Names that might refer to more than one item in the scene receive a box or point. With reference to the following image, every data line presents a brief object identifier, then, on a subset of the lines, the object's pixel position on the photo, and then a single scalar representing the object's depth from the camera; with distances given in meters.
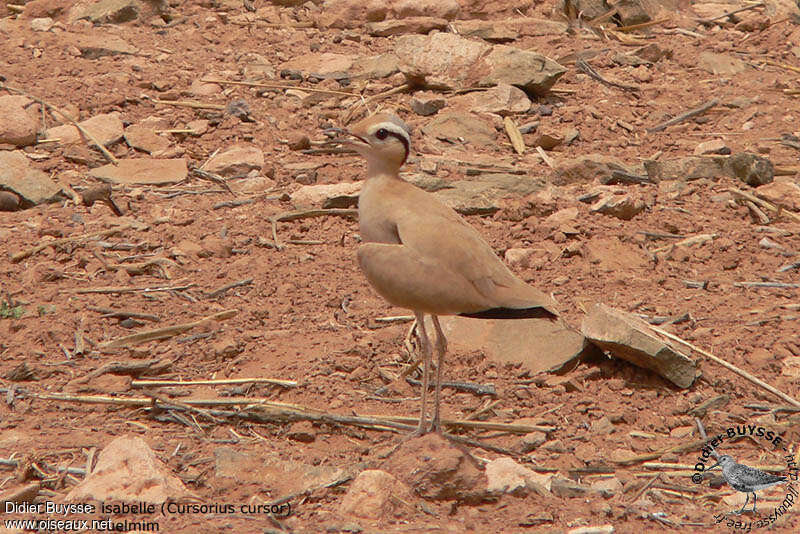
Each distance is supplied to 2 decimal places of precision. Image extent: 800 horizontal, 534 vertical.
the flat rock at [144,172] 15.23
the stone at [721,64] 19.48
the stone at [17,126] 15.78
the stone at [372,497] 8.02
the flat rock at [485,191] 14.28
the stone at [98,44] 18.58
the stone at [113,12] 19.59
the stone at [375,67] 18.33
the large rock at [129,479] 8.05
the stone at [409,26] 19.83
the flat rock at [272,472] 8.55
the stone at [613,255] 13.01
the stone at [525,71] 17.69
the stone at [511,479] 8.41
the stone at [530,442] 9.55
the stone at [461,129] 16.48
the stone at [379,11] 20.19
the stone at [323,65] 18.34
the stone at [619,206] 14.23
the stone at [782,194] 14.80
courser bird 9.07
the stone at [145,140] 16.11
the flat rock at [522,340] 10.84
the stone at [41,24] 19.27
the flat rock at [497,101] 17.34
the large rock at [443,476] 8.43
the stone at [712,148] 16.20
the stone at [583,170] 15.27
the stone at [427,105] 17.23
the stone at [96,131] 16.11
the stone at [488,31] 19.73
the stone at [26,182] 14.48
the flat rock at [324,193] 14.51
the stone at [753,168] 15.31
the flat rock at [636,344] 10.17
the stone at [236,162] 15.57
